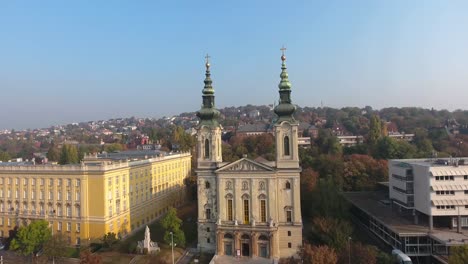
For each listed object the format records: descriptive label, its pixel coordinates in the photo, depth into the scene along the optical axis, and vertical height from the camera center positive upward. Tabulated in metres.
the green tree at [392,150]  96.68 -4.01
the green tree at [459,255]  35.28 -11.25
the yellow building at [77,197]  55.66 -8.49
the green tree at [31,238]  49.46 -12.33
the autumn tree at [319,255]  36.58 -11.37
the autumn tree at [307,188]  66.06 -9.10
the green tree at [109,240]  53.28 -13.63
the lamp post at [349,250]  40.74 -12.42
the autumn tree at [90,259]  41.69 -12.68
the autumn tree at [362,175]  80.44 -8.32
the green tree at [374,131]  115.78 +0.86
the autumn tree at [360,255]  39.59 -12.40
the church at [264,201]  50.25 -8.42
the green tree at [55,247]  47.88 -13.08
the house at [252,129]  172.38 +3.23
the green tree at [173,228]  52.47 -12.17
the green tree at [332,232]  46.44 -11.70
